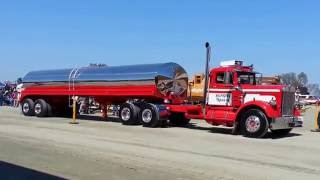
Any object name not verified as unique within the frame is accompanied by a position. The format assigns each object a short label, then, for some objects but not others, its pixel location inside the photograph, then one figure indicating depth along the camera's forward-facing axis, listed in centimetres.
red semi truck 2031
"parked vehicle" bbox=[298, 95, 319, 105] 7109
